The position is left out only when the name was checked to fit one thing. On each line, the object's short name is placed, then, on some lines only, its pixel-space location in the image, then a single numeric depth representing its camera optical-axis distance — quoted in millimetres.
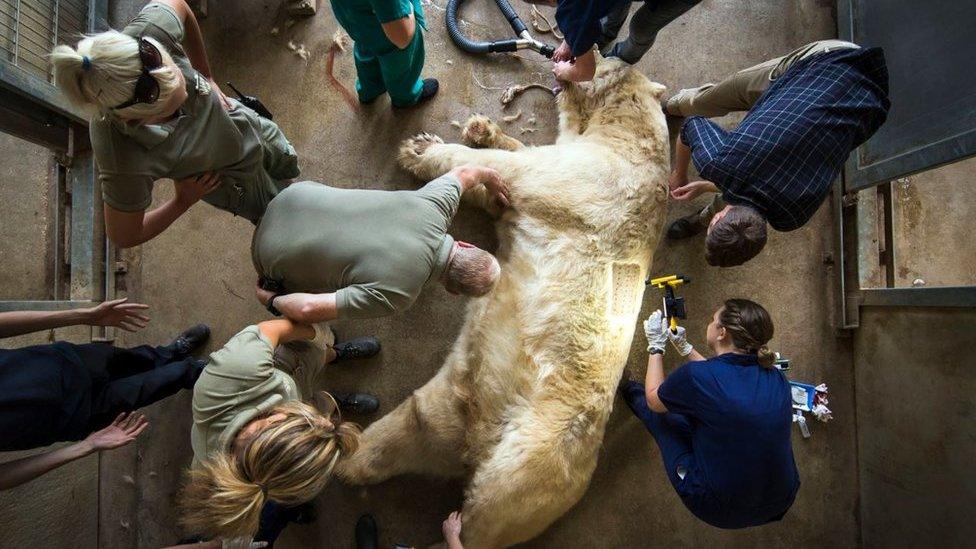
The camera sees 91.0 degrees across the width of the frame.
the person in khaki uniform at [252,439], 1764
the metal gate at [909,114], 2617
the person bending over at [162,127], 1638
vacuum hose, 3457
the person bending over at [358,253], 2164
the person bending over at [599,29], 2377
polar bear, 2742
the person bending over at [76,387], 2129
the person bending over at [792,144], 2385
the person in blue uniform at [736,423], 2434
